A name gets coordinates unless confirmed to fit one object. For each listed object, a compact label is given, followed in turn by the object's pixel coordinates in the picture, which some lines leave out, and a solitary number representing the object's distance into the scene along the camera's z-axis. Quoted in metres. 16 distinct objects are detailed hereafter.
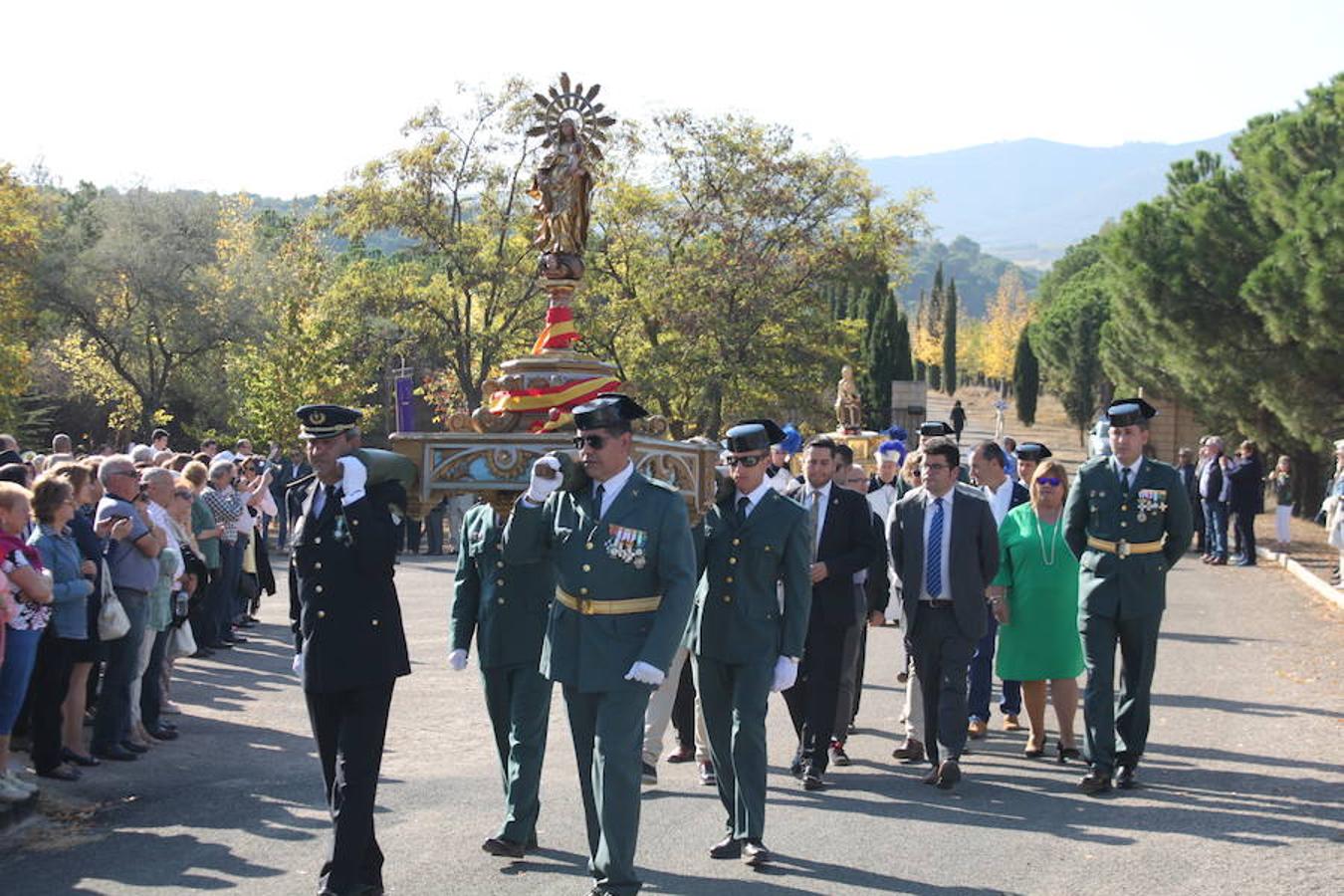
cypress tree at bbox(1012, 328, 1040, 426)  84.88
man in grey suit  8.91
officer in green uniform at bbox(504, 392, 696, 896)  6.19
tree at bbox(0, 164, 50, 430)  33.12
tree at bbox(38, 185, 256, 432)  39.38
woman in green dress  9.65
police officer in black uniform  6.29
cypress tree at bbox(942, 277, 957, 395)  112.06
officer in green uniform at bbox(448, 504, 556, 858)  7.14
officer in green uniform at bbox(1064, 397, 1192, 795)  8.70
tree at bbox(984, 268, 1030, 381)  104.94
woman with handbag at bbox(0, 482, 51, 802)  7.86
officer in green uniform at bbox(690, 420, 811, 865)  7.44
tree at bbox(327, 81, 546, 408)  35.12
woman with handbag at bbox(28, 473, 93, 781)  8.63
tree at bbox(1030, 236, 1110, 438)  74.62
